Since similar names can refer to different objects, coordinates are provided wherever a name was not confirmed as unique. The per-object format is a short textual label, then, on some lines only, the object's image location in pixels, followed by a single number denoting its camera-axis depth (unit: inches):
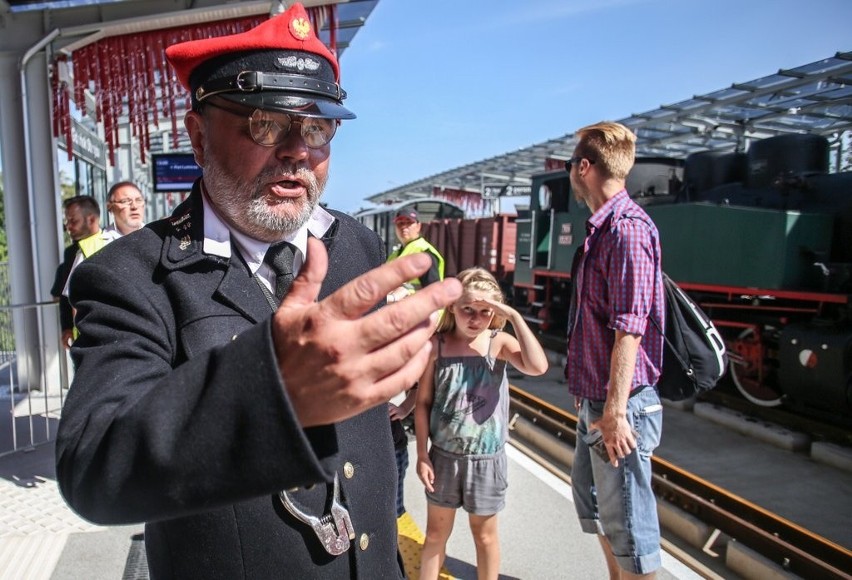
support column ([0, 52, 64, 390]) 214.7
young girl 104.7
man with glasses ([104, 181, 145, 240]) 179.2
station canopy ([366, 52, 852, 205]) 333.4
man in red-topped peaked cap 27.5
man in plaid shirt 93.2
